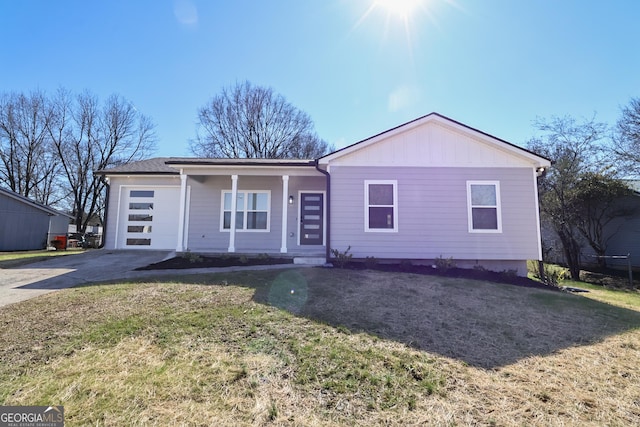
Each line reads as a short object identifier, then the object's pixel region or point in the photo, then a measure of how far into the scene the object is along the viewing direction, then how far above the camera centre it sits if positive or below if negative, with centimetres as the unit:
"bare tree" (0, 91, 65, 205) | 2509 +757
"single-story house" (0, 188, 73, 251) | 1692 +68
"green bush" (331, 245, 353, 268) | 879 -51
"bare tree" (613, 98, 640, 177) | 1479 +491
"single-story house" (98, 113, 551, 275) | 910 +130
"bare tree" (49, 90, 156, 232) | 2652 +830
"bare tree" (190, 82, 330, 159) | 2719 +969
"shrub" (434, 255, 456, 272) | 878 -64
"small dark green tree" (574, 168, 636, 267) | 1417 +173
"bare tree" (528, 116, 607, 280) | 1459 +330
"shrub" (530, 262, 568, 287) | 894 -101
